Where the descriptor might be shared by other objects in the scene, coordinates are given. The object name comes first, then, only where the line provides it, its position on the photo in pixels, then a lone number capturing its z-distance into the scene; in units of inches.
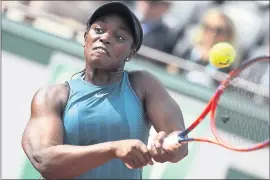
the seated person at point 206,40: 526.9
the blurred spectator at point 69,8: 579.5
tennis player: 306.5
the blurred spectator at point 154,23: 547.2
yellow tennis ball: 417.1
